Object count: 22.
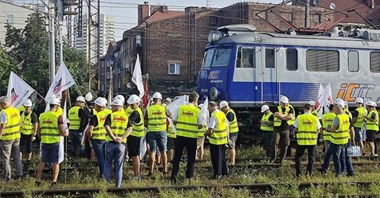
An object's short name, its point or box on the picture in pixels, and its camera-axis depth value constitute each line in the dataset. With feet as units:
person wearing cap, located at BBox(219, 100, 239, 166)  48.21
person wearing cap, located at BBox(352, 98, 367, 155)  56.29
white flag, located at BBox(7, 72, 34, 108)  46.36
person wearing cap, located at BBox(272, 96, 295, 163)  51.13
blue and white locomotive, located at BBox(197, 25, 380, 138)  62.18
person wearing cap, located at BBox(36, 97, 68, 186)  39.63
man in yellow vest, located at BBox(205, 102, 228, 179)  41.70
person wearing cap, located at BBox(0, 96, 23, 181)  41.80
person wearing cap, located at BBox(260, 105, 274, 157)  53.57
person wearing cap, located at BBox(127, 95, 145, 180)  41.29
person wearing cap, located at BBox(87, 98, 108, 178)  42.67
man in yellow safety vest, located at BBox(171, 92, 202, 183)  40.88
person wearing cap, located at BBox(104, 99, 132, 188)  37.96
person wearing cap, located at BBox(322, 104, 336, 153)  44.19
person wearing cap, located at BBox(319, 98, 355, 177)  42.70
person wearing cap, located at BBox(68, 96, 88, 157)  50.14
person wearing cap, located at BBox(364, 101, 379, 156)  56.18
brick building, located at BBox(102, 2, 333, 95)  161.48
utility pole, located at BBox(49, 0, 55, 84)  72.43
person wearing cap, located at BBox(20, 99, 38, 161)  49.93
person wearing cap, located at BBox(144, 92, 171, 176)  44.78
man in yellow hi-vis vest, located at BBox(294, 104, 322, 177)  43.04
